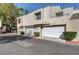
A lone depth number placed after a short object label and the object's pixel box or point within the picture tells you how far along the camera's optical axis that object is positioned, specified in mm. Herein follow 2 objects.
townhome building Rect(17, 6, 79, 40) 7929
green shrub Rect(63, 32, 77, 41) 7207
